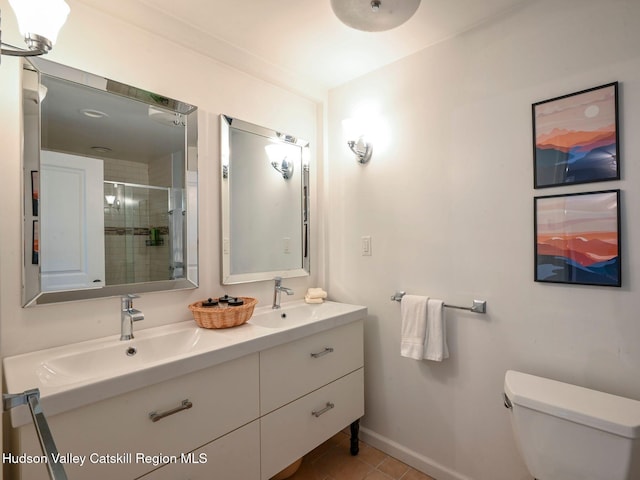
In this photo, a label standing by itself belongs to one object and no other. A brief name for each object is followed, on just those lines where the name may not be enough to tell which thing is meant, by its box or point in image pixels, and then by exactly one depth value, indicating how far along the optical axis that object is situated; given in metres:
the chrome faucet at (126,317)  1.41
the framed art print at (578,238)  1.31
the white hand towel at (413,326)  1.76
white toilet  1.10
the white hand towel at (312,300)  2.20
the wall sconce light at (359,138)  2.09
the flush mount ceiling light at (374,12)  1.39
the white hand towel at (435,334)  1.71
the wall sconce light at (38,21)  0.98
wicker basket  1.54
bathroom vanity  1.00
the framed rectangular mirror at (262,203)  1.88
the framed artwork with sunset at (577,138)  1.32
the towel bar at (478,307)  1.64
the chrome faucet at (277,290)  2.02
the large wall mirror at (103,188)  1.29
